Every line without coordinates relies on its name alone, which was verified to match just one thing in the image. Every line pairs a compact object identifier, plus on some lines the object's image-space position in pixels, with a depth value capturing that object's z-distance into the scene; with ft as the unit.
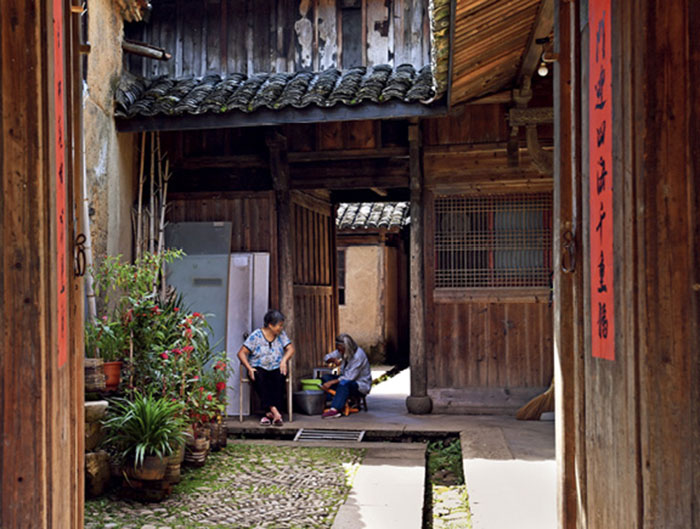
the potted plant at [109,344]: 22.54
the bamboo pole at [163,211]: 31.58
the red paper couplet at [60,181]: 9.39
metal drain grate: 27.84
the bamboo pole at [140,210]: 31.24
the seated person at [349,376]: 31.73
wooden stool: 31.63
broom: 29.02
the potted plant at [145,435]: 19.39
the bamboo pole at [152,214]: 31.63
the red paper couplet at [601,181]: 8.29
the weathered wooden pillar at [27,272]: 8.52
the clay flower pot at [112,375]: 22.27
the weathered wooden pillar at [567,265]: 9.84
